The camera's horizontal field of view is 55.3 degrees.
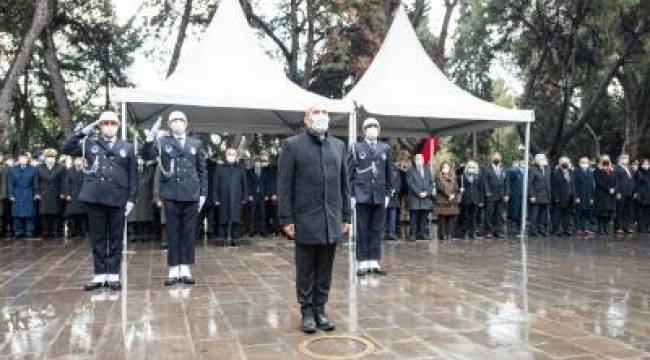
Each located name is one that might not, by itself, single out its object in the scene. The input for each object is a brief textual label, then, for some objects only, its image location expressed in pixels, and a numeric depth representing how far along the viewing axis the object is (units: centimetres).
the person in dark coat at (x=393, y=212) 1190
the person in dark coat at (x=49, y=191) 1205
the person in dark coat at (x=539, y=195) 1263
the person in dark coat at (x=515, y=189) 1289
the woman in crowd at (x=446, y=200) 1212
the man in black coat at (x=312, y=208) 469
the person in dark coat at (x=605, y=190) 1320
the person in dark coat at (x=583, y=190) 1303
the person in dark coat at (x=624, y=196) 1346
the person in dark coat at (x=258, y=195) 1242
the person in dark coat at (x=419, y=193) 1180
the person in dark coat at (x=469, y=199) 1244
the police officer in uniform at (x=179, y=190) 669
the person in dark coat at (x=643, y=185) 1367
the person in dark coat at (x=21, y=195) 1206
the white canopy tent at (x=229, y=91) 959
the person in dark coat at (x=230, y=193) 1095
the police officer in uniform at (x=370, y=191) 714
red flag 1469
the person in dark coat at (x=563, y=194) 1289
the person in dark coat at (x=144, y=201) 1131
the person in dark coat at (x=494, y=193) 1260
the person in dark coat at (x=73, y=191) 1172
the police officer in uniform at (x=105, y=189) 637
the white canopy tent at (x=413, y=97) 1066
